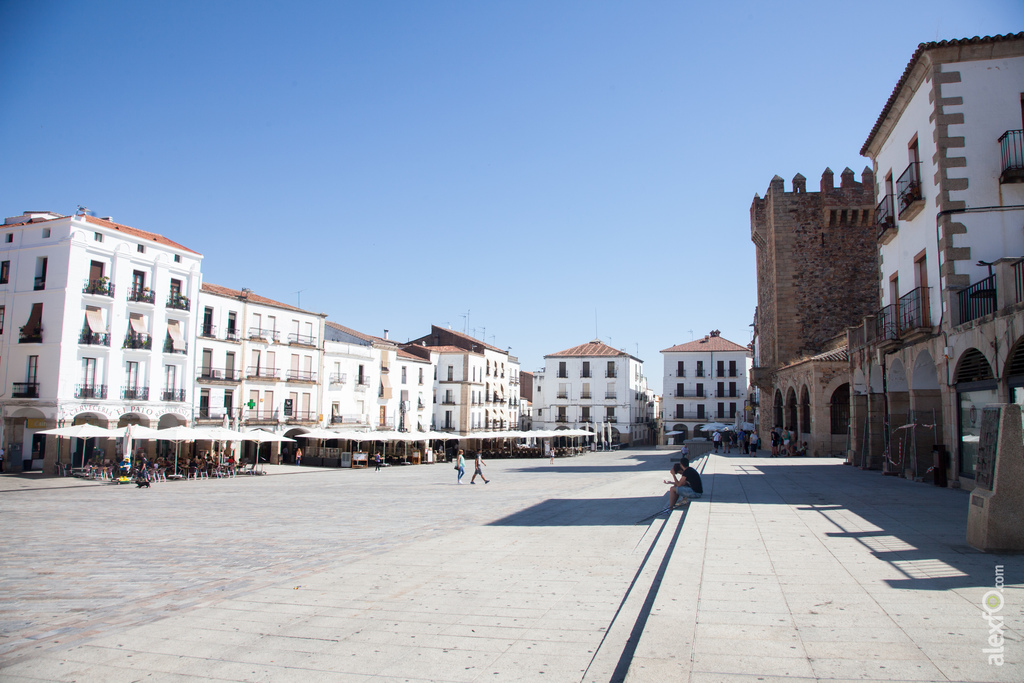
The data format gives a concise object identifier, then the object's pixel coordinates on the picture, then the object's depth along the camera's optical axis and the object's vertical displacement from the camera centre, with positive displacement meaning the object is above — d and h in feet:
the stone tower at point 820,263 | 114.62 +26.03
